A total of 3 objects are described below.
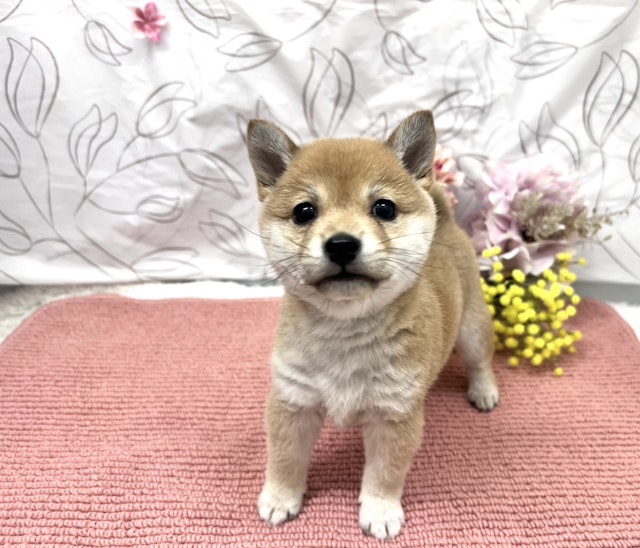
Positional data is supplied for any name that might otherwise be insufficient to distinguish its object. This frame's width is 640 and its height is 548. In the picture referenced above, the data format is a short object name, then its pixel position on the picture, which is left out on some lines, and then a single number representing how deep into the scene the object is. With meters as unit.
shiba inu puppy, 0.31
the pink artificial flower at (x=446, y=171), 0.59
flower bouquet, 0.55
